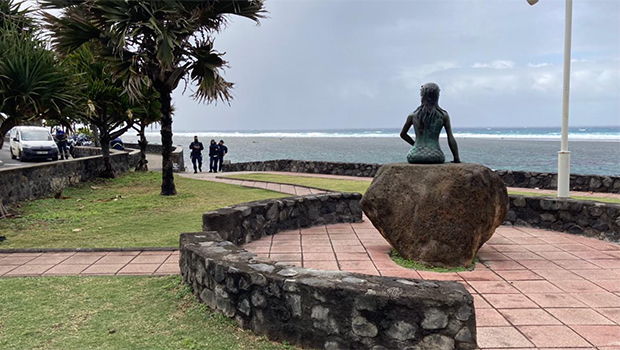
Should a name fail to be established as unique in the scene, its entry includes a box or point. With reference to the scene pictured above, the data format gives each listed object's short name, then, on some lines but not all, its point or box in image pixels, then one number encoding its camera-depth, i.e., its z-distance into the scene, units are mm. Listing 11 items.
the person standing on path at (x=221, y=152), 23166
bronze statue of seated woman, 5793
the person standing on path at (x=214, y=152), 22781
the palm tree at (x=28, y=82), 8195
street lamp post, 8586
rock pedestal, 5234
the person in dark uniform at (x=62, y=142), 22875
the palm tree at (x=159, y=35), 9742
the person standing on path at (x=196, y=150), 21314
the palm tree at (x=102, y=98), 14500
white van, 19922
